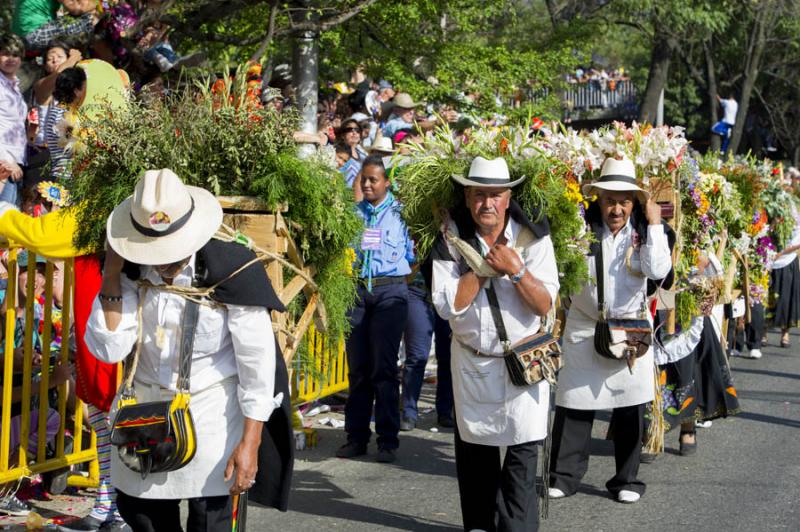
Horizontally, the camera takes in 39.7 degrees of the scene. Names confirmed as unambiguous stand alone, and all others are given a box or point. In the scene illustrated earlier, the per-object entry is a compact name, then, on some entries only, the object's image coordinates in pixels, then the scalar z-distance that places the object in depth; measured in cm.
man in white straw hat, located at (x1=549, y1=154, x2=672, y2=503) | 713
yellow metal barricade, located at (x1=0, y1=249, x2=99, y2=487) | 609
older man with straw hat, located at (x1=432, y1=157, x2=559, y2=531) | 557
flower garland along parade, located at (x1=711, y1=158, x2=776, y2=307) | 1125
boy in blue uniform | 810
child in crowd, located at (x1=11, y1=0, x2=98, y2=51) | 894
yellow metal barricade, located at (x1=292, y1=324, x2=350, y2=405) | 726
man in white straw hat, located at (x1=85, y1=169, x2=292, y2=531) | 414
